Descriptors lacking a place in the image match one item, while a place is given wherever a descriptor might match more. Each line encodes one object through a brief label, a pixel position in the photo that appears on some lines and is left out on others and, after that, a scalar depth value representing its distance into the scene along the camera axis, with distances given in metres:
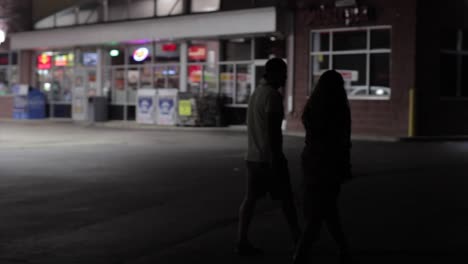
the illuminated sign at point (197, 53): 29.05
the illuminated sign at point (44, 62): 35.34
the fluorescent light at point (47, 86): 35.53
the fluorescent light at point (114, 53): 32.50
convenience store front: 26.88
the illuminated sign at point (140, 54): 31.09
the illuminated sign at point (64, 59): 34.34
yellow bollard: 22.22
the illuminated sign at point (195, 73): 29.12
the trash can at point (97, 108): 30.95
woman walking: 5.83
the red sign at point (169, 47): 30.16
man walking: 6.32
